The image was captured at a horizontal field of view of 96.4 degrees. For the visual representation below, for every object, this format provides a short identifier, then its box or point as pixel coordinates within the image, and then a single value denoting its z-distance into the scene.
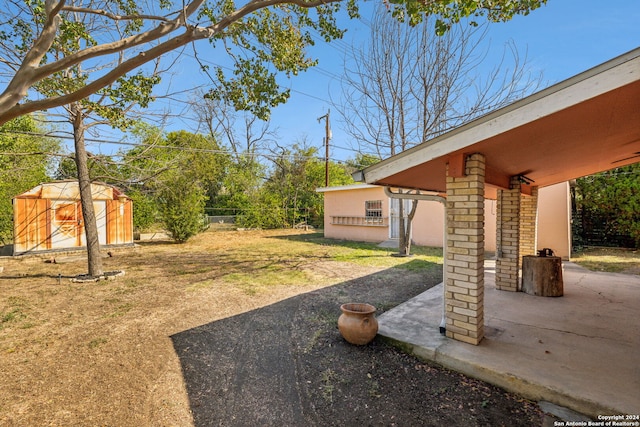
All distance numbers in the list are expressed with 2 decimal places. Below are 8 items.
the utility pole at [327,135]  18.75
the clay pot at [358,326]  3.37
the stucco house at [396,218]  9.23
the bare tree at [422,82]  8.24
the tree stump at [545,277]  4.83
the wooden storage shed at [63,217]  9.65
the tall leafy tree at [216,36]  3.15
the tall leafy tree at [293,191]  19.17
